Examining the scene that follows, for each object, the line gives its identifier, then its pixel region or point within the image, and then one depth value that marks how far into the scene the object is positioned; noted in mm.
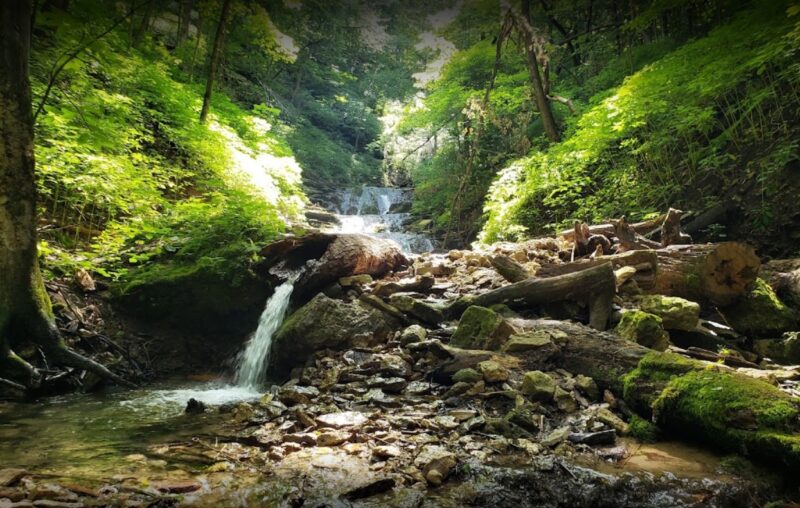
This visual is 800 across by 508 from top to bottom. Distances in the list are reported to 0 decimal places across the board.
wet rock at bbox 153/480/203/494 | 2334
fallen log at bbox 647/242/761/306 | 4945
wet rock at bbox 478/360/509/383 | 3824
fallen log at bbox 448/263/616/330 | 4887
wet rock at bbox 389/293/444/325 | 5537
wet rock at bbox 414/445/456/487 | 2475
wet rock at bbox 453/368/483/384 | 3902
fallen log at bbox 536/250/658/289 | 5461
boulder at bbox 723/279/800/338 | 4730
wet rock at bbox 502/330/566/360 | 4168
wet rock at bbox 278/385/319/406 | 4012
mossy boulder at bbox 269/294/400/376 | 5496
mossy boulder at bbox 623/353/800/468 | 2434
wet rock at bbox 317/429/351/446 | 3066
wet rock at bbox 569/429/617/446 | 2924
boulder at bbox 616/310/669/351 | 4148
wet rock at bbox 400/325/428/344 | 5016
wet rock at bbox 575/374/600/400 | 3630
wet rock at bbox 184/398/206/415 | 4286
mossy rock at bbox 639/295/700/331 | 4520
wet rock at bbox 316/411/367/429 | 3369
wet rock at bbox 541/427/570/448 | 2920
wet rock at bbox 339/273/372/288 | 6969
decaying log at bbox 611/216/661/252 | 6238
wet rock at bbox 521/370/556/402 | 3529
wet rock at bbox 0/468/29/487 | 2220
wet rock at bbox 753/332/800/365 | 4289
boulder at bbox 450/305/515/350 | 4551
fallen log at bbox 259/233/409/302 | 7039
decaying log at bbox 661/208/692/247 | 6160
